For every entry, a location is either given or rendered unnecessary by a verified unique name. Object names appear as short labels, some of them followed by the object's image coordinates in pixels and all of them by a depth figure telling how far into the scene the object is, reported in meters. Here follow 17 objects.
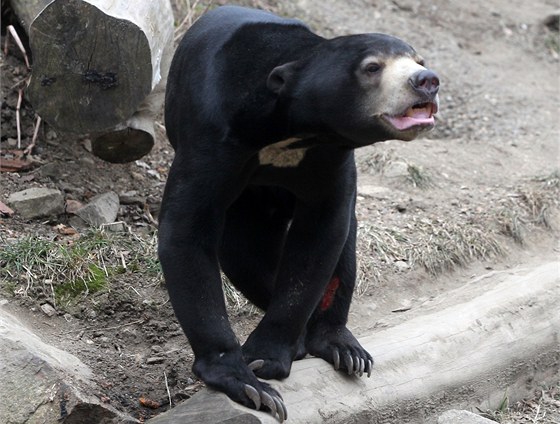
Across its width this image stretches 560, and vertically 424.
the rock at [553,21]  26.30
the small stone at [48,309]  11.66
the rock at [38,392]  9.08
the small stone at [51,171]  14.02
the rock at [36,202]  13.18
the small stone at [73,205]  13.51
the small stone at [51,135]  14.59
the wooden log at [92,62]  12.16
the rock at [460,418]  10.20
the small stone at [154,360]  11.47
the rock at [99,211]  13.37
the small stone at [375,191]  16.28
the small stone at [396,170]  17.02
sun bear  8.80
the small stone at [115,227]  13.34
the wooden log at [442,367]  9.43
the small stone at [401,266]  14.34
